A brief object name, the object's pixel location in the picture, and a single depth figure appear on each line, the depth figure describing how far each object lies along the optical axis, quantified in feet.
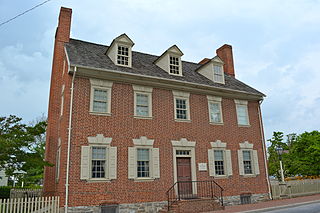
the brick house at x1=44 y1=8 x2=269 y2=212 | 40.45
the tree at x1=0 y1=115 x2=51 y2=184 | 36.99
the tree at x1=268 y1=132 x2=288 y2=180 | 92.98
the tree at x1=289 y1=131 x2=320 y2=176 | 76.65
